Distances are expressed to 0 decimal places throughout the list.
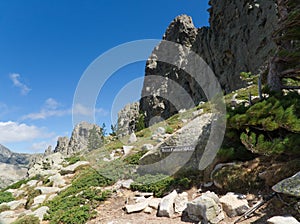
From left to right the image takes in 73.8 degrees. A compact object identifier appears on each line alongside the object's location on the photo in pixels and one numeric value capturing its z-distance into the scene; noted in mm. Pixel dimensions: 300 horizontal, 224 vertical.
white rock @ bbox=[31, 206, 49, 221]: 6034
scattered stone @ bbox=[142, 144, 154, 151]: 9971
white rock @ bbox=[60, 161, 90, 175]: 11338
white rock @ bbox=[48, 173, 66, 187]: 9516
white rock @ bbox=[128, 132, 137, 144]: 14348
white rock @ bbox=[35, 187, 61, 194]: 8781
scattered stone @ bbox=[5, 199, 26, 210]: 8170
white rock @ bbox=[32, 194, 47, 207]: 7685
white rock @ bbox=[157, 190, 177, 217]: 4949
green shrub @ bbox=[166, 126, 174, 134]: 12158
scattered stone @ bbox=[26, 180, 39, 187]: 11669
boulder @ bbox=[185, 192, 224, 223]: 4227
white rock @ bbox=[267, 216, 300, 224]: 3277
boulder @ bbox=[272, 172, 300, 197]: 3476
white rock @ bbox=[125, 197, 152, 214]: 5430
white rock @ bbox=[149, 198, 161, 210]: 5480
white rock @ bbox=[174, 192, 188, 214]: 5031
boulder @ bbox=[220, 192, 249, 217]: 4246
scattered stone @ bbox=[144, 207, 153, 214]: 5306
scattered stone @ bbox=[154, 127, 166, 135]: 12566
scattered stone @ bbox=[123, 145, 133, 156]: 10884
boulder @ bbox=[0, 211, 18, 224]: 6389
